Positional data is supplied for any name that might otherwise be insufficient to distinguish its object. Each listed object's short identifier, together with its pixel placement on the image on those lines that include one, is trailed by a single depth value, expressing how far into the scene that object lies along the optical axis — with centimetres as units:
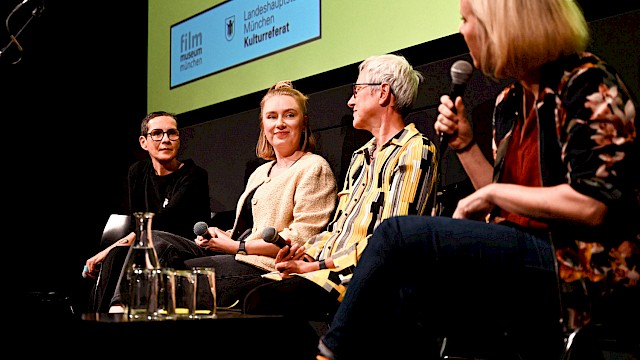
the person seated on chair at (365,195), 239
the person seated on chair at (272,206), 294
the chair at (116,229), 399
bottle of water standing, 182
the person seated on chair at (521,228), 149
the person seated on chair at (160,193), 350
